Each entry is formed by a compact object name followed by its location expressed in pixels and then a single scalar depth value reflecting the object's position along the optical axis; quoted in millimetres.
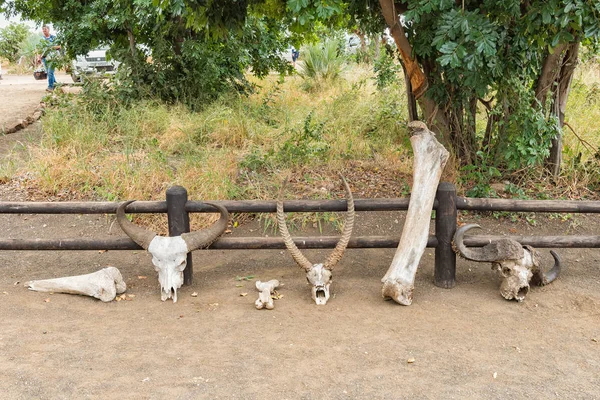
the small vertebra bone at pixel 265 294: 4727
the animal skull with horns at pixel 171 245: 4859
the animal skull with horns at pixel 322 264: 4762
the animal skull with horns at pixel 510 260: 4730
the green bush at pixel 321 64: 13008
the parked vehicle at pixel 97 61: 18122
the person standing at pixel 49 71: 14362
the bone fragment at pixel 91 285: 4941
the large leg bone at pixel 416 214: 4676
